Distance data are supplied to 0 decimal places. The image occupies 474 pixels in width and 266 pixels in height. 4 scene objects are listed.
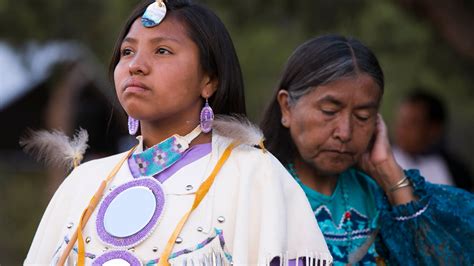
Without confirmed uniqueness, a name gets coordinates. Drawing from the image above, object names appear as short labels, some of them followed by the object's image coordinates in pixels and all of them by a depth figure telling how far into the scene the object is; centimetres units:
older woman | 735
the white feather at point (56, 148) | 696
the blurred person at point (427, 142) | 1371
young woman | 604
